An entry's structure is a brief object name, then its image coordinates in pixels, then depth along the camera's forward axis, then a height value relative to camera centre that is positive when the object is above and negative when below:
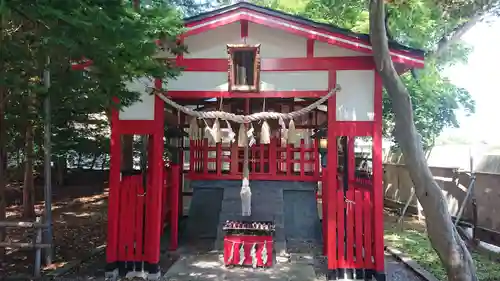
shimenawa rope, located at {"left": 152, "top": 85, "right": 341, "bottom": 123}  7.00 +0.75
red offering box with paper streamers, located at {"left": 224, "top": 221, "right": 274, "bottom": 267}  7.77 -1.70
